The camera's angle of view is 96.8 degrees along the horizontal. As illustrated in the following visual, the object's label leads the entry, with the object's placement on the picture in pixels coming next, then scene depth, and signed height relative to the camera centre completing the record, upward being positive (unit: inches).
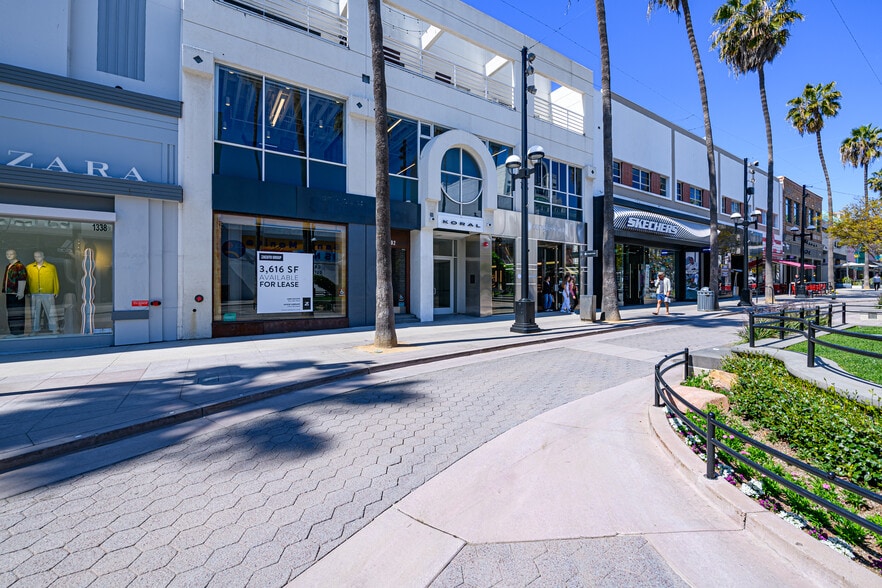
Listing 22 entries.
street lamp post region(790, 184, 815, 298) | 1136.4 +44.5
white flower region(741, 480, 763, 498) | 118.3 -59.0
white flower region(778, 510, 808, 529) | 103.6 -60.1
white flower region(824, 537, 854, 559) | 93.5 -61.0
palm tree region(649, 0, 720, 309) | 768.3 +246.2
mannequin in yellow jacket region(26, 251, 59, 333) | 373.1 +9.4
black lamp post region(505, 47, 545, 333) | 464.1 +85.5
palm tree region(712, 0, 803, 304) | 841.5 +582.9
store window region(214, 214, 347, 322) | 448.1 +34.5
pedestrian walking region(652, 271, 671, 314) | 705.6 +13.8
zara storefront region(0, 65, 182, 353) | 354.3 +80.9
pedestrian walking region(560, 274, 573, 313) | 729.8 +3.3
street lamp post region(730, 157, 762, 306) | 847.1 +132.2
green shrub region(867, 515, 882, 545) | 109.2 -63.2
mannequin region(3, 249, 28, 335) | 363.6 +7.3
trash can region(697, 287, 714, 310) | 770.2 -3.0
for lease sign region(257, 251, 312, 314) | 467.8 +19.2
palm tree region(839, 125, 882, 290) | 1371.8 +533.6
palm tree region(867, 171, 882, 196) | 1243.8 +368.7
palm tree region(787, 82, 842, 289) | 1175.6 +578.4
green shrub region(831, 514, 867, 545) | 101.2 -62.0
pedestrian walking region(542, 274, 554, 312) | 773.3 +7.5
